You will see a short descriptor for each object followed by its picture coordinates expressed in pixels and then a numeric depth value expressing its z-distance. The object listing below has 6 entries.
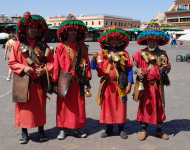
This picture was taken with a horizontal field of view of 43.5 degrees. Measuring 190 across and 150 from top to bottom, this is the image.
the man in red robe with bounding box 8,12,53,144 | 3.83
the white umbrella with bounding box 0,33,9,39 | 26.96
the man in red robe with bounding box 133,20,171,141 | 4.00
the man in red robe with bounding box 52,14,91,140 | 4.02
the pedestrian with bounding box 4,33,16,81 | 10.50
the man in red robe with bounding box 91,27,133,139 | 4.05
